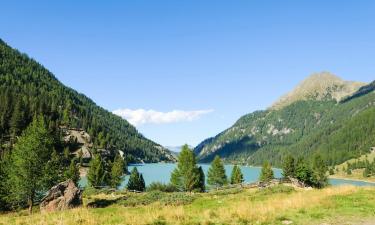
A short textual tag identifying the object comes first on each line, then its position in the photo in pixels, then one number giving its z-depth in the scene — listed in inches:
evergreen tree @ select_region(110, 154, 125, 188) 4512.8
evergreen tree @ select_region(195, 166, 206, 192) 3864.7
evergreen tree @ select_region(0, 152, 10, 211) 2327.8
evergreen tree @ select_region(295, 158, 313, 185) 4640.8
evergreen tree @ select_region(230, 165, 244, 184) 4614.7
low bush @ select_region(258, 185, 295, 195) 1638.4
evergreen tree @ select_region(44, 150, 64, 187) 2137.1
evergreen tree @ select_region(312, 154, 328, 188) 5231.3
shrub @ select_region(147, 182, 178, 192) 3903.3
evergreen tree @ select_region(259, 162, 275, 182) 4734.3
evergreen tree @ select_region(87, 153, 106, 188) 4325.8
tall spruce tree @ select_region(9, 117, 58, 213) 2074.3
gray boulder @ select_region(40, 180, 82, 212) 1684.3
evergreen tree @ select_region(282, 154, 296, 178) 4958.7
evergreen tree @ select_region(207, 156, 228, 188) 4439.0
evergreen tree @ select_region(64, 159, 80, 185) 3867.4
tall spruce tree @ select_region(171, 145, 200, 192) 3791.8
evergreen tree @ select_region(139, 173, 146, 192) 4185.5
